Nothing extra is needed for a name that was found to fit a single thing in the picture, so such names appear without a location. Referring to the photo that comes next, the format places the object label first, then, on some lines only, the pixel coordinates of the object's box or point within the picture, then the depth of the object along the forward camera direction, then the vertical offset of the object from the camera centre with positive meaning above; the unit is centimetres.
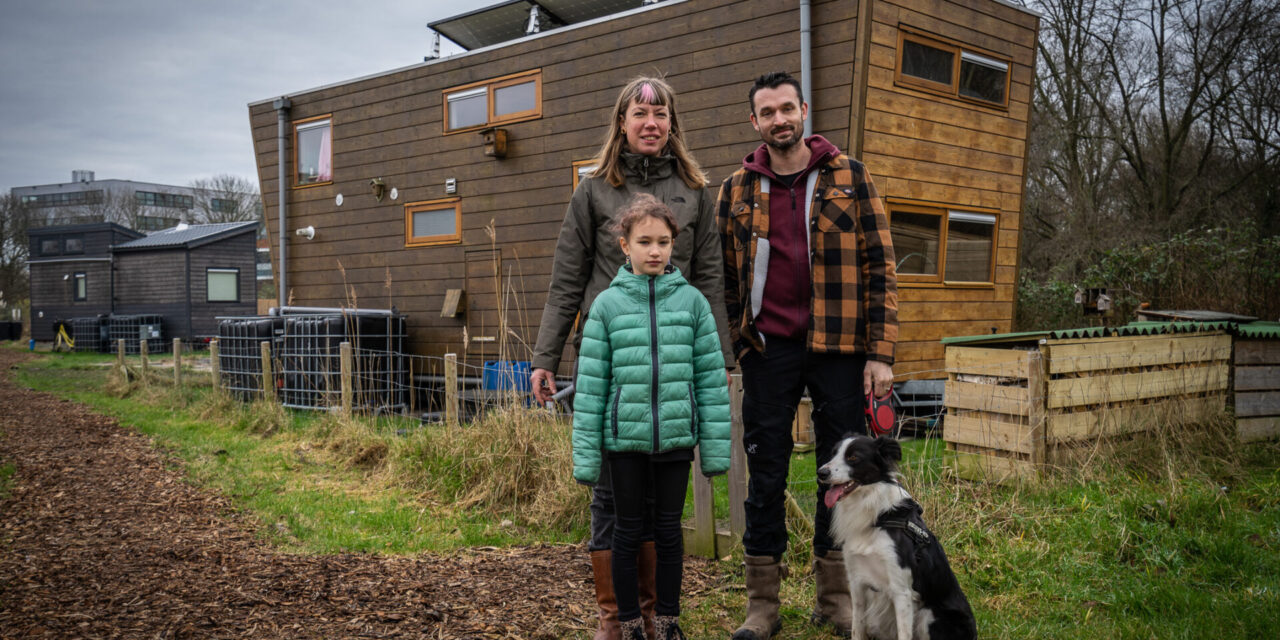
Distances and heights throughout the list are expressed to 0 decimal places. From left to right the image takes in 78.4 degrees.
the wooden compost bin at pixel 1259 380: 545 -57
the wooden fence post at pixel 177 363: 1007 -122
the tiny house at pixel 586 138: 726 +160
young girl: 234 -35
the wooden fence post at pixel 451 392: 523 -84
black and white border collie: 240 -82
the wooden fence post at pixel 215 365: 928 -113
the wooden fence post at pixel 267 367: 879 -108
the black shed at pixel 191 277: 2375 -24
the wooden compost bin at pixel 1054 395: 450 -61
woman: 263 +21
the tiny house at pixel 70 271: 2617 -20
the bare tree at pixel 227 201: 3700 +330
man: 265 -7
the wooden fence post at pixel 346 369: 688 -86
